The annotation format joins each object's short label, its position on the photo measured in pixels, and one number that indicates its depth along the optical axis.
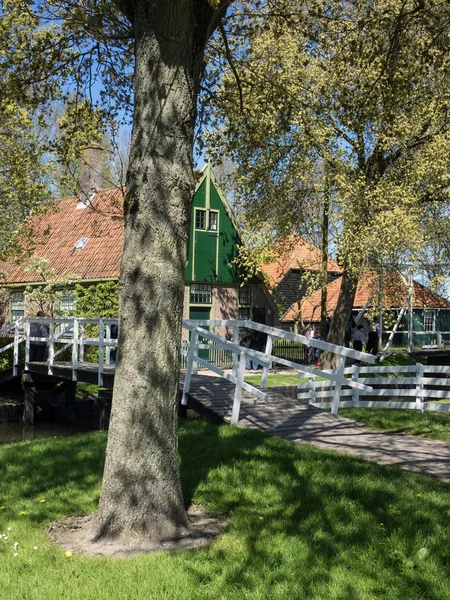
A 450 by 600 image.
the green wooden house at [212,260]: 32.09
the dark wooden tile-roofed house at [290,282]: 39.58
